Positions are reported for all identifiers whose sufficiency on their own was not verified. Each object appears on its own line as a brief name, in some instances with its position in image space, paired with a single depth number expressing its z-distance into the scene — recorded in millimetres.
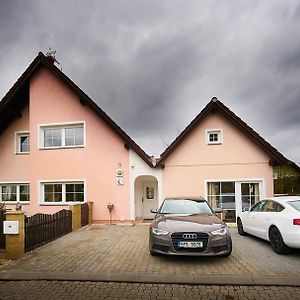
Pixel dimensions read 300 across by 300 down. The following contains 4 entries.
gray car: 6898
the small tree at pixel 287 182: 15005
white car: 7352
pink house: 13727
